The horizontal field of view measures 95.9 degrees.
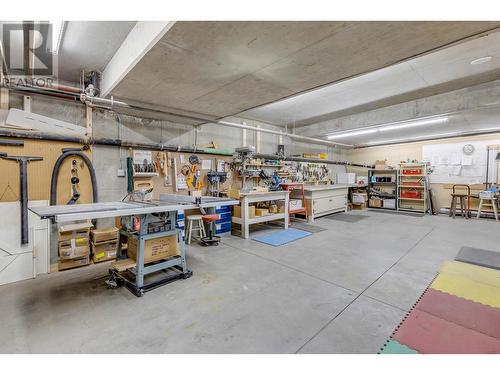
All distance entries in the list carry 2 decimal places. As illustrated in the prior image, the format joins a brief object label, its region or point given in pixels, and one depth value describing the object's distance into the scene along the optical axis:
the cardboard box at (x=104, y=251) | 3.20
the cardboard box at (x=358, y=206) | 8.51
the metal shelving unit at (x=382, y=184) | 8.59
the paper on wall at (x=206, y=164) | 4.97
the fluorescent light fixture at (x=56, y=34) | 2.31
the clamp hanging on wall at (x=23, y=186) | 2.76
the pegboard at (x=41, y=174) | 2.90
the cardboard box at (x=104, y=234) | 3.19
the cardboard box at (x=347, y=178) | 8.77
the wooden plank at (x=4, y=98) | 2.94
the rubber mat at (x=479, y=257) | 3.12
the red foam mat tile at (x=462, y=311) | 1.80
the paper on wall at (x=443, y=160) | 7.65
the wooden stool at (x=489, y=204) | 6.26
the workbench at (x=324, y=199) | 6.10
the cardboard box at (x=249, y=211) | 4.79
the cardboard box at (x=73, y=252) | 2.93
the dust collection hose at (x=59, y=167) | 3.17
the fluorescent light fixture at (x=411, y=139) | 7.16
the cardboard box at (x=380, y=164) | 8.72
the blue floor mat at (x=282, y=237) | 4.15
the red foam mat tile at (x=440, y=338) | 1.55
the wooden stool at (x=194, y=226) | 4.27
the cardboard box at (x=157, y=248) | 2.63
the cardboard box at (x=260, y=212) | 4.90
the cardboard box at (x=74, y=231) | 2.95
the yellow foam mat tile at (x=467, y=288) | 2.22
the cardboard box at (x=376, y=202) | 8.68
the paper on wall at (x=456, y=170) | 7.42
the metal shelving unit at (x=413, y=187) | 7.70
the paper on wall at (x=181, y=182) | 4.58
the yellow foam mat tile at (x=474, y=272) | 2.63
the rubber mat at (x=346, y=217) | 6.27
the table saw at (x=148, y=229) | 2.10
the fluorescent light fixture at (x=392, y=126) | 5.30
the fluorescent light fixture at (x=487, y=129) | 6.30
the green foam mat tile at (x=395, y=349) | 1.53
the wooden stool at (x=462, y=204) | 6.78
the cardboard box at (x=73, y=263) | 2.98
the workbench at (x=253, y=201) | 4.50
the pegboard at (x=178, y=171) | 4.35
